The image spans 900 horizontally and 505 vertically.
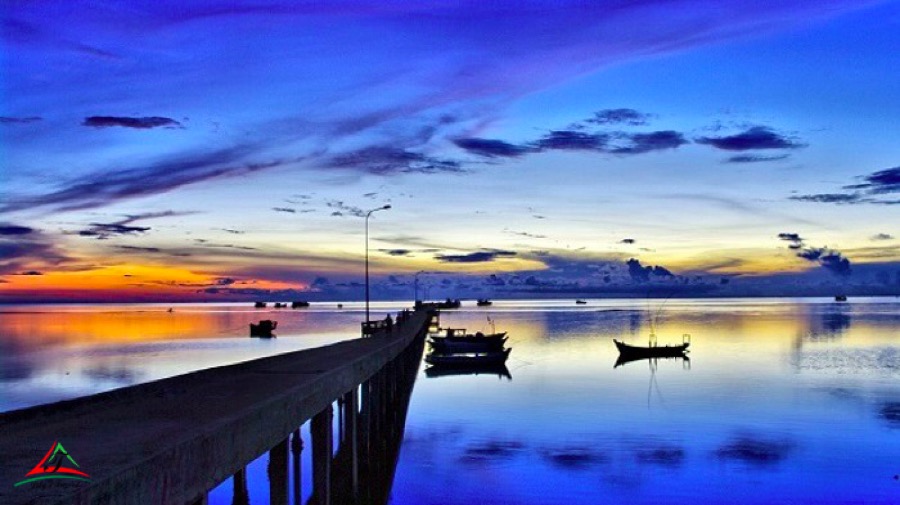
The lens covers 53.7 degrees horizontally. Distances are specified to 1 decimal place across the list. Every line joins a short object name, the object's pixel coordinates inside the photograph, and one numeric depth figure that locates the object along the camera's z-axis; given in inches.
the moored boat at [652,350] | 3336.6
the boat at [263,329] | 5315.0
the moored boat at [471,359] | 3113.7
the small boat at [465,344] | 3417.8
